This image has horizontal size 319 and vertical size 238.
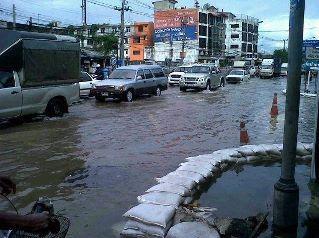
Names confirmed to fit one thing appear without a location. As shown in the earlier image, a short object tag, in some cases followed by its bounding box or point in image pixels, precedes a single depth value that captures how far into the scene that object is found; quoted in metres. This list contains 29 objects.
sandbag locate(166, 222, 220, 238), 4.36
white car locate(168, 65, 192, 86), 36.06
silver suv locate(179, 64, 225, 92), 28.94
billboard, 93.81
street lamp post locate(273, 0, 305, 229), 4.46
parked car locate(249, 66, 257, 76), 63.77
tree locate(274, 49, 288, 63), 123.44
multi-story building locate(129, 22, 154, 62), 97.27
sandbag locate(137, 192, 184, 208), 5.16
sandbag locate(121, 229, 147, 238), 4.62
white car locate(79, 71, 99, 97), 21.96
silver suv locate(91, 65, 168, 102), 20.77
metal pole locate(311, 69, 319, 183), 6.20
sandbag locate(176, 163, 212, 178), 6.57
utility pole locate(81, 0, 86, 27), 41.47
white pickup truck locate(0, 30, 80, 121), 12.27
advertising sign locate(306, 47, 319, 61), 20.23
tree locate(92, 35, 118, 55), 61.25
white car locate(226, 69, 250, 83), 43.78
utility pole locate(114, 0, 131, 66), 38.06
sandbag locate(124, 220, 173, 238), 4.56
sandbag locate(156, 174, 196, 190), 5.90
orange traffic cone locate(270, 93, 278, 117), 16.53
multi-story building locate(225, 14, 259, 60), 112.00
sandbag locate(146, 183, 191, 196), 5.54
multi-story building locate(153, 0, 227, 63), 93.88
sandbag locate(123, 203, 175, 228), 4.63
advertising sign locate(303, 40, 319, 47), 19.58
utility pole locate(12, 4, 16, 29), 42.92
